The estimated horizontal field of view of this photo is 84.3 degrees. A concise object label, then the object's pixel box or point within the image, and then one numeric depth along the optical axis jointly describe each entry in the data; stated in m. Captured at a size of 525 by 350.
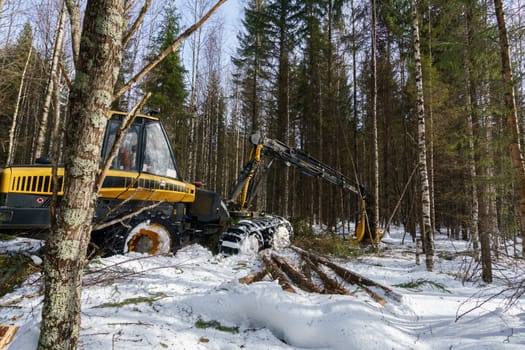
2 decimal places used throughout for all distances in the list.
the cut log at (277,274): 4.06
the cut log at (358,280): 4.03
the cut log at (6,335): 2.00
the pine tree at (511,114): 4.84
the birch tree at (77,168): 1.37
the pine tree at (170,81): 18.92
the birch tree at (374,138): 10.90
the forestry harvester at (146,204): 4.89
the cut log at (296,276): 4.31
